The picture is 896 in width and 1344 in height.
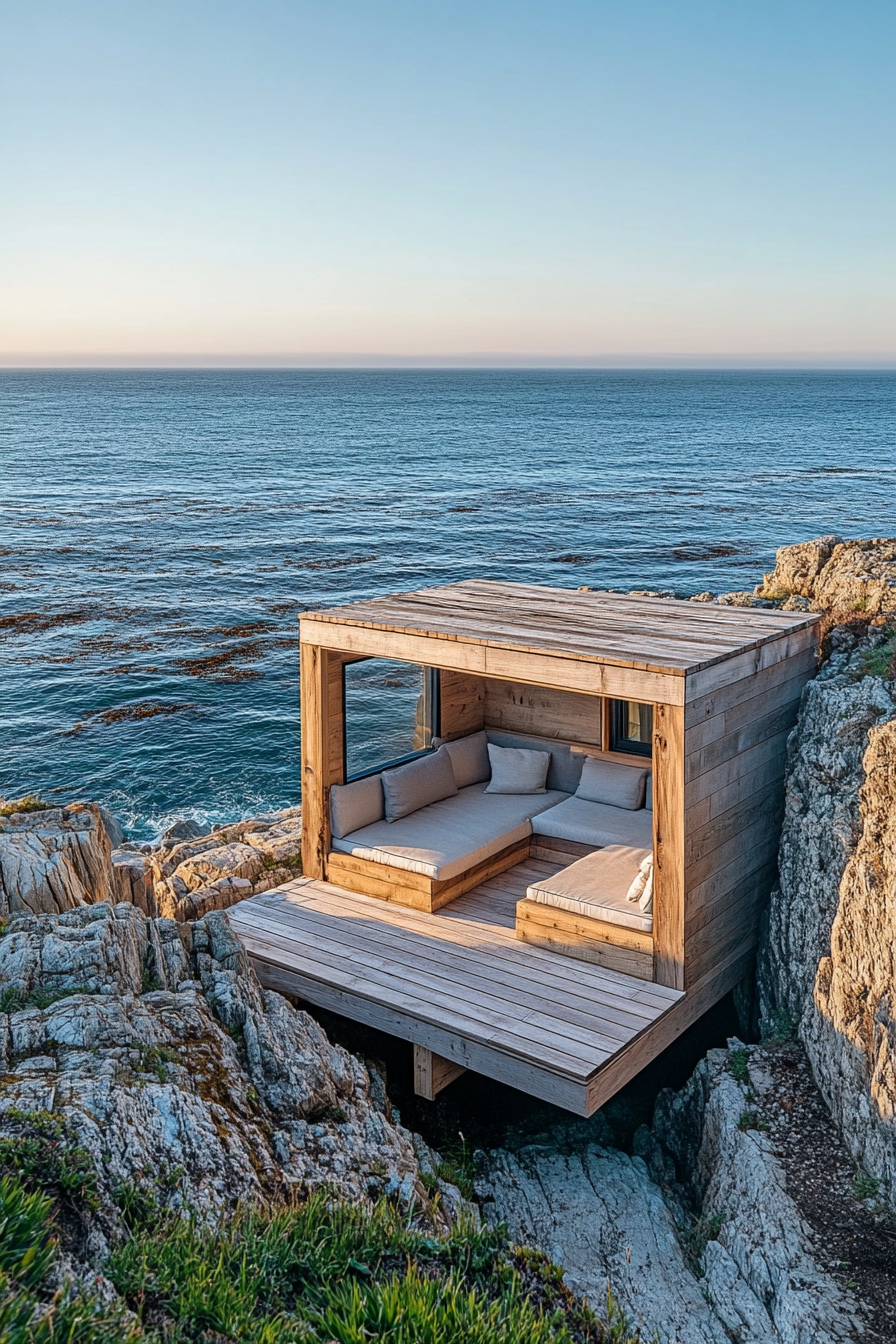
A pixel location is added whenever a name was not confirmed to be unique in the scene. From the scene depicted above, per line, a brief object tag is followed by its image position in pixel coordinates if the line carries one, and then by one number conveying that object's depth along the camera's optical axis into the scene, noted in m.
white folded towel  7.84
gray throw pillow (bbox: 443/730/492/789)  10.50
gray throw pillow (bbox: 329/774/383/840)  9.29
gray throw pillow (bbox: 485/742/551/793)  10.40
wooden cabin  7.23
